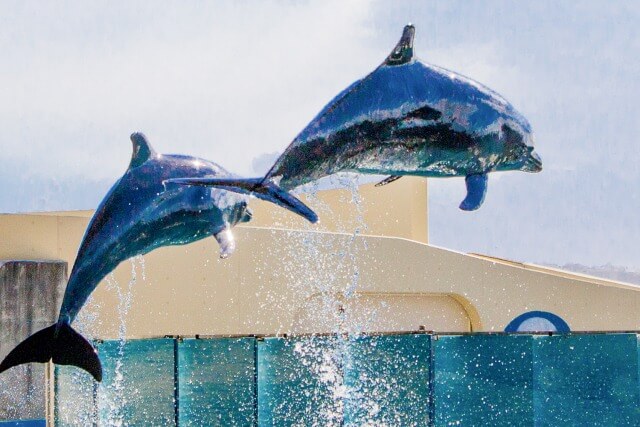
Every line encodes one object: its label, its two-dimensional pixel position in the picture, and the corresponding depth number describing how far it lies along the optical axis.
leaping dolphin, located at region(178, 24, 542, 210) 8.81
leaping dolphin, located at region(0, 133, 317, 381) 10.34
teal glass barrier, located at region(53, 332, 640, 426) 11.70
